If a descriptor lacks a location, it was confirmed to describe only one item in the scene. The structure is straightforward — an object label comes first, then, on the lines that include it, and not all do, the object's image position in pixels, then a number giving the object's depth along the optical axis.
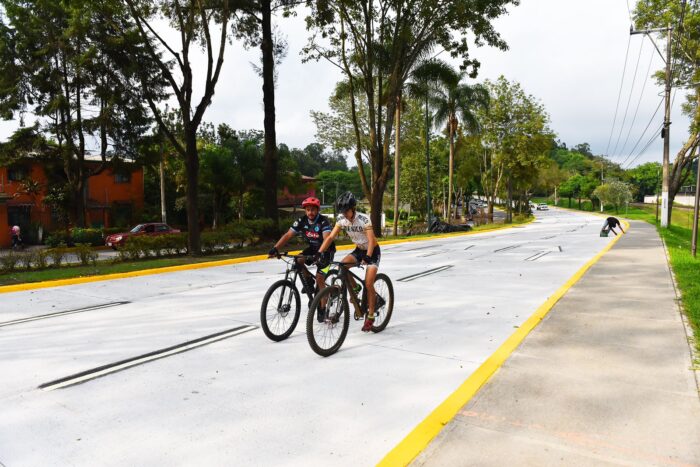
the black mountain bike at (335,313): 5.36
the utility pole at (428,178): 34.21
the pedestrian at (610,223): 23.96
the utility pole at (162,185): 31.95
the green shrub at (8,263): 12.78
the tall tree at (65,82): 25.19
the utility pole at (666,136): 31.00
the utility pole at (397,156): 32.34
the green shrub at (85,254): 13.95
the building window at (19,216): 32.53
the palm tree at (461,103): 38.47
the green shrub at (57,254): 13.93
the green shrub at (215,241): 17.47
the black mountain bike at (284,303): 5.96
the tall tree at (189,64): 16.86
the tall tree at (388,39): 23.42
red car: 27.55
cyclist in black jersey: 6.22
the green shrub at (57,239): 28.67
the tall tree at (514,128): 46.62
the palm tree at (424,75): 27.61
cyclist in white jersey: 5.76
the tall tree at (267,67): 20.09
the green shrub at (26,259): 13.33
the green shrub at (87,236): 29.36
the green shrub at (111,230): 32.94
